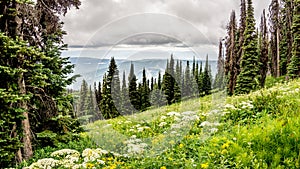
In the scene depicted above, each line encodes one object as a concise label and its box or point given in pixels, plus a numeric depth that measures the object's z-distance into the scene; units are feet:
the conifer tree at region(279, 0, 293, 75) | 139.21
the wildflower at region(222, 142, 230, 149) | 17.98
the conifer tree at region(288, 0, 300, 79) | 106.63
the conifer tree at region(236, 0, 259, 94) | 106.01
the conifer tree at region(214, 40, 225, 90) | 161.63
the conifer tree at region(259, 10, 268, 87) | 117.39
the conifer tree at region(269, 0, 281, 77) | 138.51
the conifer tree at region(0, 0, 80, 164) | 26.73
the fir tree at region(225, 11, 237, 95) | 107.96
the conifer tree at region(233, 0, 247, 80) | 112.47
